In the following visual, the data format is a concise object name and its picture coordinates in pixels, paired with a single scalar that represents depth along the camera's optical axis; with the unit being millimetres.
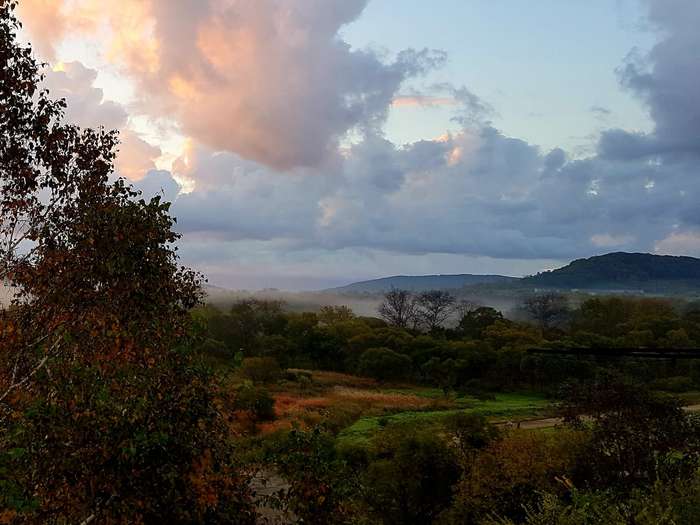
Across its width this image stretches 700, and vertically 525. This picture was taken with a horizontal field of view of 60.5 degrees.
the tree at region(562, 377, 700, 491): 26859
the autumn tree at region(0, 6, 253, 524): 10414
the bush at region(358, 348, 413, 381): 80438
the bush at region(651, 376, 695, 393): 65875
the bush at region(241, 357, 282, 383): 68081
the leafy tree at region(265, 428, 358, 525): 14352
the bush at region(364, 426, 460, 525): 29078
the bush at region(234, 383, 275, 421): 44597
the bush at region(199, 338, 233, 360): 67319
